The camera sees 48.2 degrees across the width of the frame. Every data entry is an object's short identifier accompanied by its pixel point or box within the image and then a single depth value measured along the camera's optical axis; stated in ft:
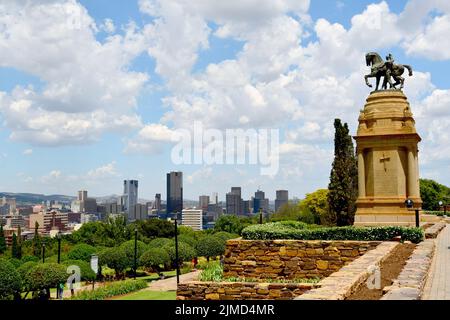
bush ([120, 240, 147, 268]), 138.10
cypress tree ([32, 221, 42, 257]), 186.22
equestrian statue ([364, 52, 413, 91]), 83.51
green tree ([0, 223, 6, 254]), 198.87
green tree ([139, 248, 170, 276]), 132.36
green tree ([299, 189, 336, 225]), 198.70
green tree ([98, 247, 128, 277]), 135.44
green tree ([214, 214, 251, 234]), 207.00
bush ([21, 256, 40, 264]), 143.66
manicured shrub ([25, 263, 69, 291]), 93.50
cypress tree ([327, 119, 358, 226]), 121.60
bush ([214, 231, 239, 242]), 165.05
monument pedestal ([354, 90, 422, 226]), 78.59
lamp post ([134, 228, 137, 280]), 133.90
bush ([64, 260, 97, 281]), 115.34
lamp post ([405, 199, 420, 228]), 70.74
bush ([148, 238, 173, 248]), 156.40
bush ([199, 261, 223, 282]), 49.19
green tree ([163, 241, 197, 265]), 138.03
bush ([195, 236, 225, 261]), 152.15
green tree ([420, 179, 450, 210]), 209.46
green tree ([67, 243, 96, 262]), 138.10
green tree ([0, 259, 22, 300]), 91.40
